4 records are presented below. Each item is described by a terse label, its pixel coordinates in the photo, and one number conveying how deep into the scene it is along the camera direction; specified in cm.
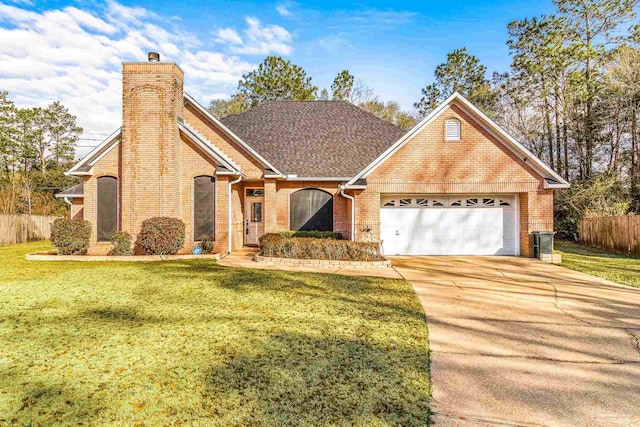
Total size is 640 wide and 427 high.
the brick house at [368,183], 1337
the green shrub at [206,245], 1373
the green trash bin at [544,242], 1252
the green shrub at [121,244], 1291
